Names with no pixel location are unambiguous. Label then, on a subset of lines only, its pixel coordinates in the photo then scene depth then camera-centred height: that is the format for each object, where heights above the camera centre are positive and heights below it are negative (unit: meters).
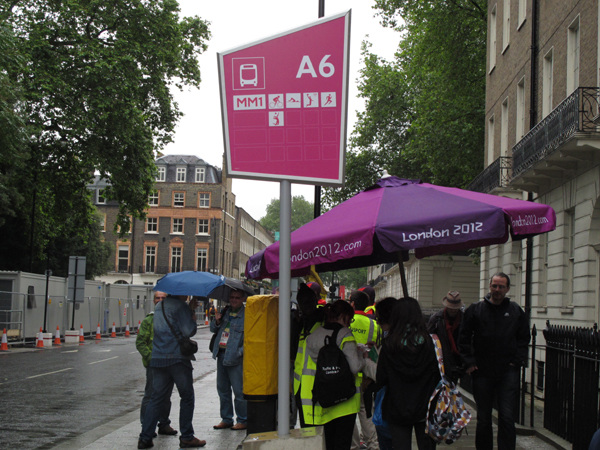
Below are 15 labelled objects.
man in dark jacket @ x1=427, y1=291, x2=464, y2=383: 8.10 -0.48
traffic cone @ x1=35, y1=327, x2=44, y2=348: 28.78 -2.67
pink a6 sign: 5.30 +1.15
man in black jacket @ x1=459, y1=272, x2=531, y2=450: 7.66 -0.69
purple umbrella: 6.06 +0.46
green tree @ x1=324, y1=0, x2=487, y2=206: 31.73 +8.44
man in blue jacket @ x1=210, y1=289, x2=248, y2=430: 10.06 -1.09
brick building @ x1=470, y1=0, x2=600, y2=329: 15.49 +2.95
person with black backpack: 6.18 -0.82
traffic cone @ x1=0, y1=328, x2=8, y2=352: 26.50 -2.63
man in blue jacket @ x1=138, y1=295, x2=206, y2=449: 8.70 -1.07
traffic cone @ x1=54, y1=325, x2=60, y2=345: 30.56 -2.72
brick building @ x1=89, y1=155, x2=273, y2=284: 88.62 +4.97
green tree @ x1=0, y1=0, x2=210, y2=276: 29.23 +6.54
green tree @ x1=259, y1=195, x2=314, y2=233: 154.50 +12.21
